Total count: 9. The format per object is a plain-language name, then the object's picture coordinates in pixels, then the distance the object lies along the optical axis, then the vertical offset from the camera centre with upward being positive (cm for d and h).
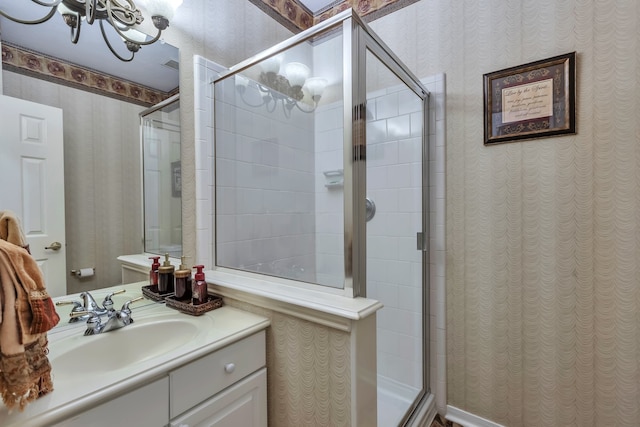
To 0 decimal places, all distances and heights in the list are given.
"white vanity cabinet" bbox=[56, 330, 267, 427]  71 -53
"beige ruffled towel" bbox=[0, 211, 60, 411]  58 -24
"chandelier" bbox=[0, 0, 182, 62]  102 +75
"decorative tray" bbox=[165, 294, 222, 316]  116 -38
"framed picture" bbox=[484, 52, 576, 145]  128 +50
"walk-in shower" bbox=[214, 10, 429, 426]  139 +15
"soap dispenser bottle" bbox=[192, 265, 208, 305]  122 -32
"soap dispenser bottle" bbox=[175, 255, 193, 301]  123 -31
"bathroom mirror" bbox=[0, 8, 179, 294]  98 +24
